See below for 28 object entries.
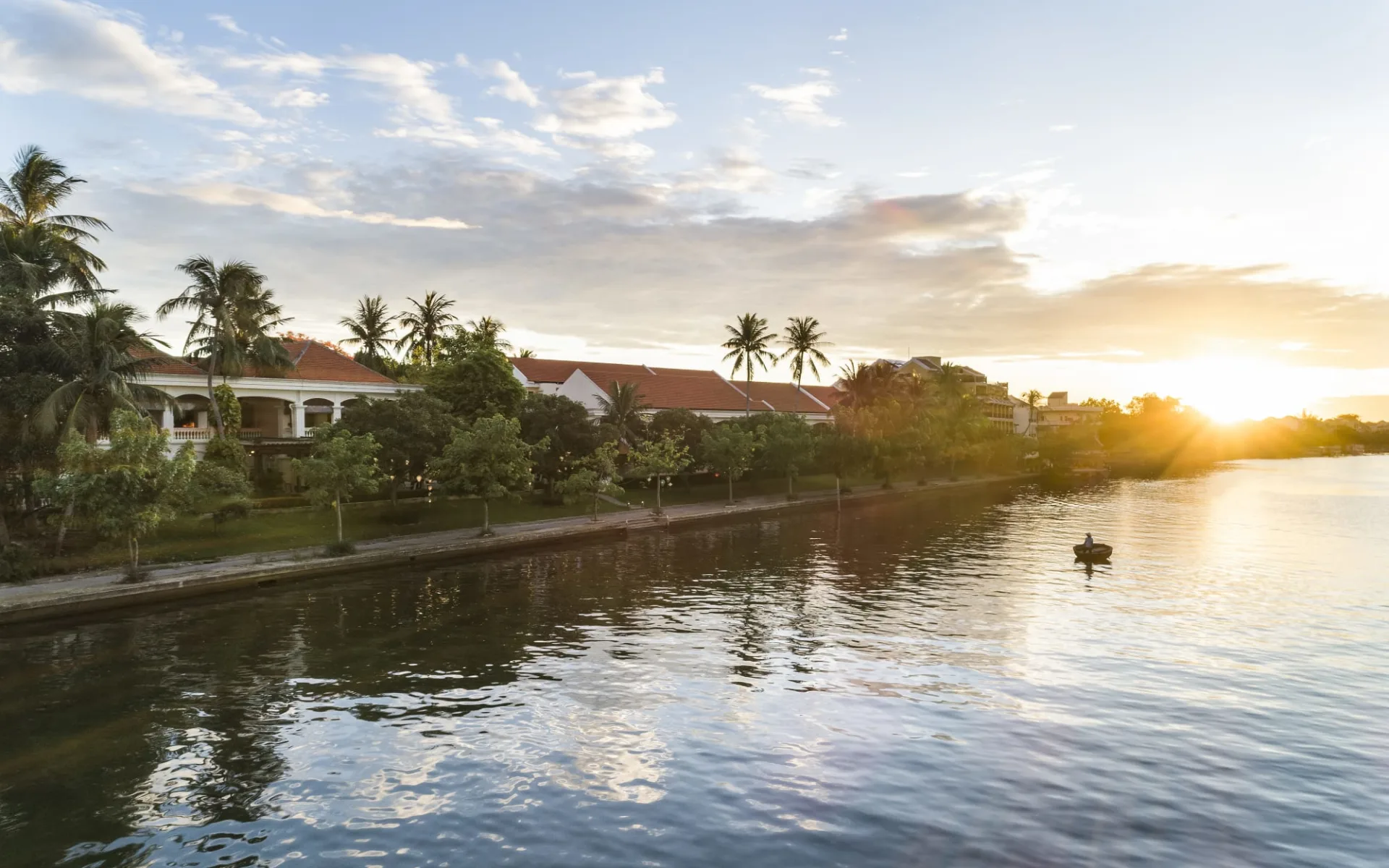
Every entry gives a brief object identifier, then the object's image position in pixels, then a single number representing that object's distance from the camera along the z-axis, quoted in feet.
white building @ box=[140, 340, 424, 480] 189.37
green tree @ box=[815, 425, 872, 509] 281.13
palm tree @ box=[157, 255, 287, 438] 184.44
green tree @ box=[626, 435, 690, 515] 214.90
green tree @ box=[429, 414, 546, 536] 165.37
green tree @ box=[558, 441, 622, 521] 189.57
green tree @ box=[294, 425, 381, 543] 145.69
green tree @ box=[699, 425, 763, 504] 236.63
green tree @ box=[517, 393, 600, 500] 209.77
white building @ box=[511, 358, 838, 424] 289.94
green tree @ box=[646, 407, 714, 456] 250.98
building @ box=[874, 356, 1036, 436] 501.97
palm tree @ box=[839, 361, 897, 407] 308.81
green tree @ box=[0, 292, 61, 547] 125.90
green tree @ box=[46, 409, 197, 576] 115.24
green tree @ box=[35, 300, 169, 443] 128.06
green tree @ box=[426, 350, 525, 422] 215.31
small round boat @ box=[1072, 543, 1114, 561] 159.84
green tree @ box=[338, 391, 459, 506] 173.88
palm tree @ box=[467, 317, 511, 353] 243.81
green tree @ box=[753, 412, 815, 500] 256.93
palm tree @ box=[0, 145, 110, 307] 137.80
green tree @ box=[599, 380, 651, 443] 243.40
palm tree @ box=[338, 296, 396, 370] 325.21
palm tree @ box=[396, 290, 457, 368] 319.88
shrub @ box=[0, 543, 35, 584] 119.44
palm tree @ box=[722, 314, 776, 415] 323.16
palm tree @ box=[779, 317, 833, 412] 337.93
